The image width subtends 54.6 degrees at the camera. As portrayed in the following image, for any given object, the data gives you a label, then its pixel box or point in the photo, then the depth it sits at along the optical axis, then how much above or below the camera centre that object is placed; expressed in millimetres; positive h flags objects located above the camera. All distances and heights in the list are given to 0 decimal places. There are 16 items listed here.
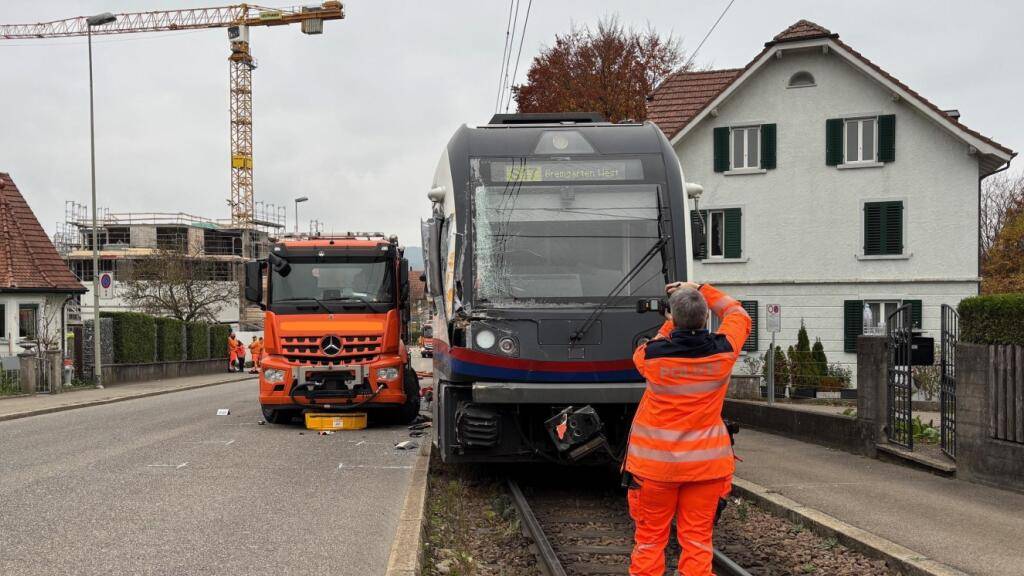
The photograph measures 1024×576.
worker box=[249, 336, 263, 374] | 34897 -2782
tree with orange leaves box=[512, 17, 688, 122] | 34375 +7043
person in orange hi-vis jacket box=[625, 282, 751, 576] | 5039 -864
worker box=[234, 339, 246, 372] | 43897 -3554
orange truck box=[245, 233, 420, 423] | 14352 -755
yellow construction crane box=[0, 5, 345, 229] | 91625 +22561
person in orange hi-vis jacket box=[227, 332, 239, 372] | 42969 -3449
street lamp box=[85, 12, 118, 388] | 25953 -445
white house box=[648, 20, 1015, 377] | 26734 +2282
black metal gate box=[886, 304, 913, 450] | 11164 -1233
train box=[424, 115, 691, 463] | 8219 -56
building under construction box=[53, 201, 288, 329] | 88688 +3110
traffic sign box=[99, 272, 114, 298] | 25853 -131
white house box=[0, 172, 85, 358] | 31422 -199
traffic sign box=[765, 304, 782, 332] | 18969 -921
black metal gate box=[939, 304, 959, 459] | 10156 -1130
